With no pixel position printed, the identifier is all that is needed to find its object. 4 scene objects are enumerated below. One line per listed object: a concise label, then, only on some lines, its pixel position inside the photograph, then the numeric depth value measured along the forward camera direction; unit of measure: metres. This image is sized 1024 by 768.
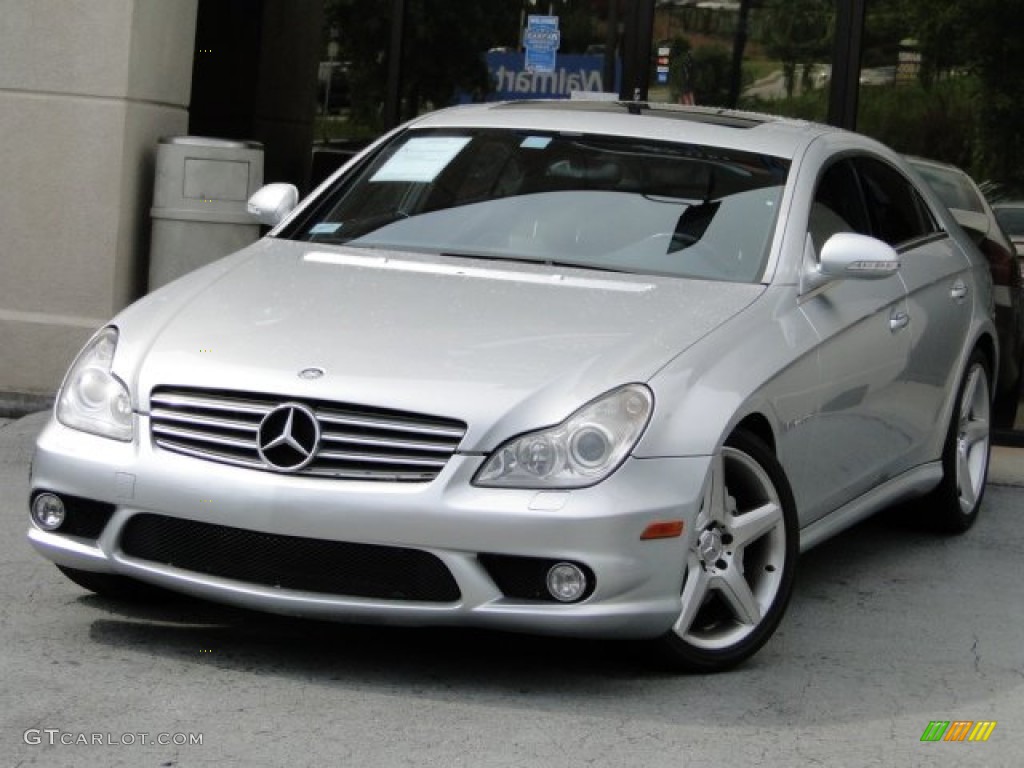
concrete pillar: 9.61
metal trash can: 9.65
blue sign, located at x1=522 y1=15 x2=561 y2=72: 11.16
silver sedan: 4.96
